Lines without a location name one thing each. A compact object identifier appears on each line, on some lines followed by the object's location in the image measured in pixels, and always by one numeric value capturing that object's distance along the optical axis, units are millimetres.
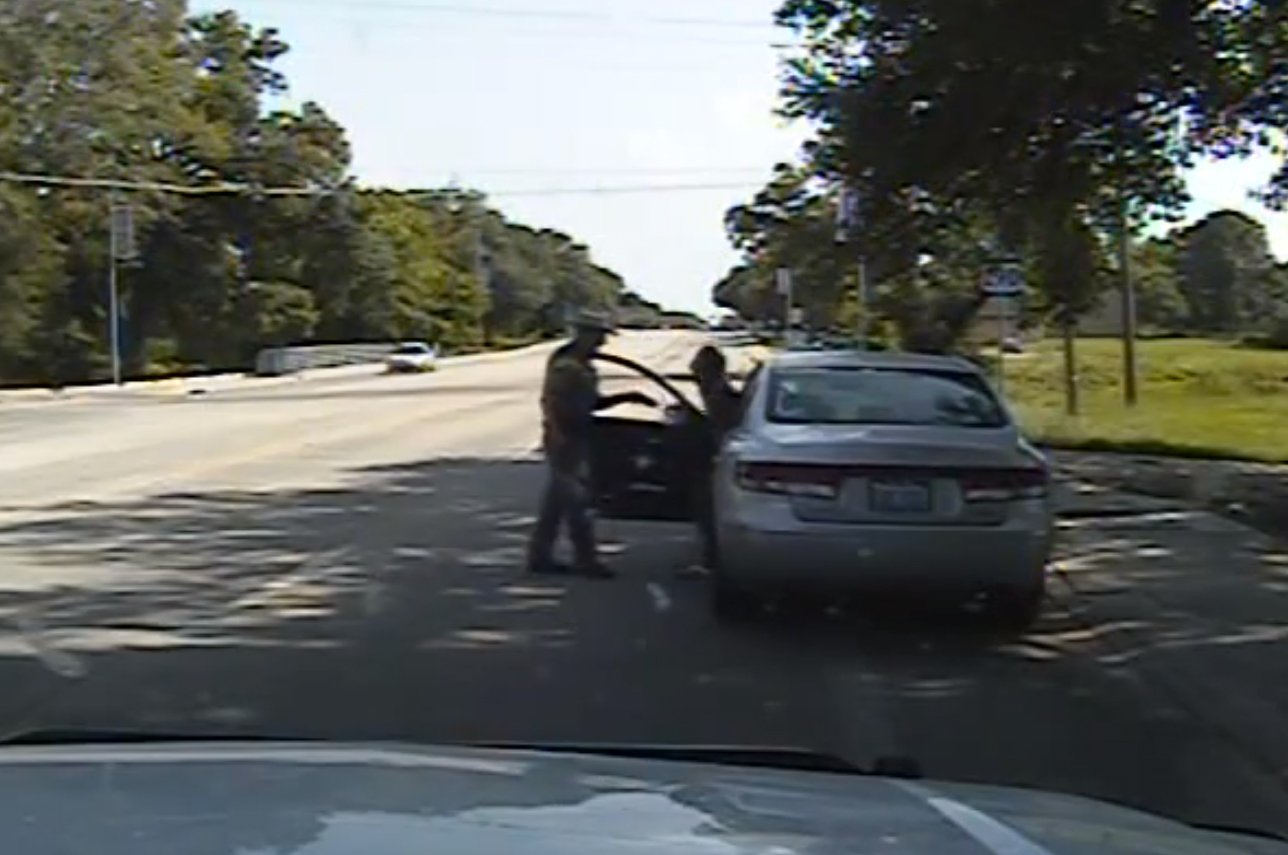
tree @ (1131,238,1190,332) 41531
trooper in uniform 14820
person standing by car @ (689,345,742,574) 13893
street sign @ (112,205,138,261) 70438
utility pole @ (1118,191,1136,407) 26141
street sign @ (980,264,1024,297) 29469
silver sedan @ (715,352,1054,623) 11789
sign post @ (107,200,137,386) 70625
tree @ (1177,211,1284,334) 137375
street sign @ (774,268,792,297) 66812
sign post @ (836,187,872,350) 25031
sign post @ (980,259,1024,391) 29531
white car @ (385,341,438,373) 89938
